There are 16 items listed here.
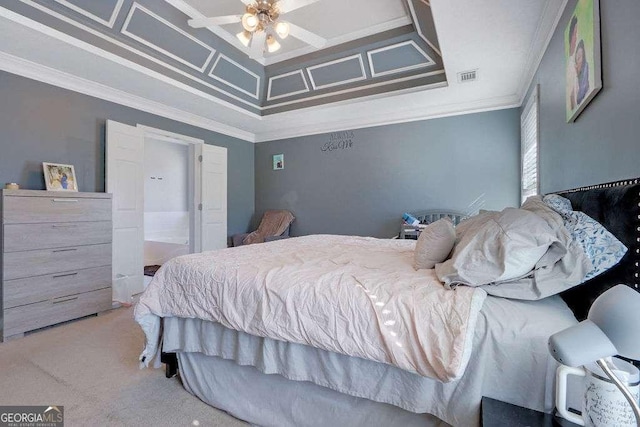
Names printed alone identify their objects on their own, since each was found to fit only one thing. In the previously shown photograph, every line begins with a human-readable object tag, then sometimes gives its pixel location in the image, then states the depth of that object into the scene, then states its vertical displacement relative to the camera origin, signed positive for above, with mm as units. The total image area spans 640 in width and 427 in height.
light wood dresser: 2490 -378
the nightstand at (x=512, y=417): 863 -620
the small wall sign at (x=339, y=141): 4676 +1175
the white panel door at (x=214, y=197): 4555 +290
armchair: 4922 -230
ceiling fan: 2367 +1603
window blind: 2756 +685
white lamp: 535 -229
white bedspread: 1066 -386
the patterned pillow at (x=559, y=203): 1373 +52
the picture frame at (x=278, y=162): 5281 +955
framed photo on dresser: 2932 +402
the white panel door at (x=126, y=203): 3439 +157
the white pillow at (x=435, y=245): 1597 -169
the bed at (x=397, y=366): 983 -630
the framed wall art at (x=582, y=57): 1365 +799
